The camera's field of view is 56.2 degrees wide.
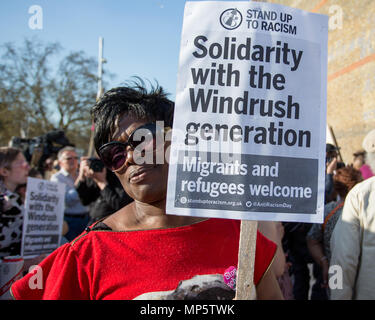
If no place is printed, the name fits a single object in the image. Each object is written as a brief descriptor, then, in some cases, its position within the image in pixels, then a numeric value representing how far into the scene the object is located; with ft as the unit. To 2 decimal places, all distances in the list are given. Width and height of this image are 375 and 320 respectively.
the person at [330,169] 13.73
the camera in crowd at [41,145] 17.21
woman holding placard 4.14
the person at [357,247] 7.05
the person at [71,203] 13.58
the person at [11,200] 9.40
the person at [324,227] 11.15
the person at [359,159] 18.88
